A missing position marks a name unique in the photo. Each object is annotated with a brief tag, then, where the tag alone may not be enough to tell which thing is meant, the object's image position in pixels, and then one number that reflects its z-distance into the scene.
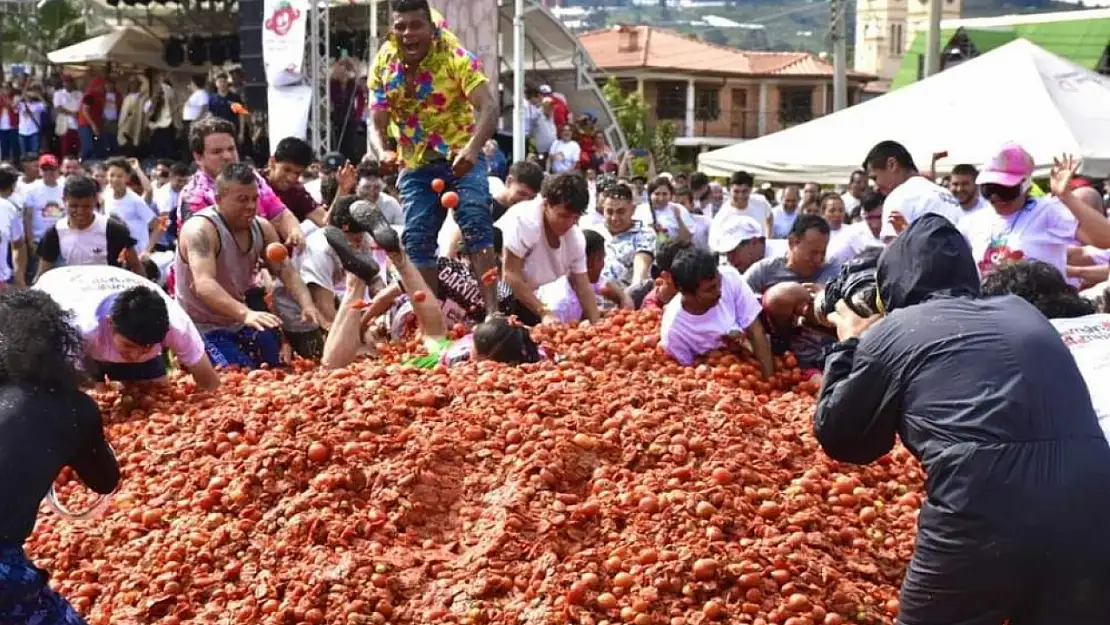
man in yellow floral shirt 7.26
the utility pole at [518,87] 16.91
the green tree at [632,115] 37.31
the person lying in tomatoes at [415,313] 6.62
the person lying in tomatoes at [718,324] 6.71
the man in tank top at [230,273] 6.52
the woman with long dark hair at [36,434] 3.50
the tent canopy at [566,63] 24.22
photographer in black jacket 3.21
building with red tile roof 52.00
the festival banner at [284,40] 17.05
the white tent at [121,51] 23.94
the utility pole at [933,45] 21.71
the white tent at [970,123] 12.81
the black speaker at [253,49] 19.41
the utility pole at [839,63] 23.53
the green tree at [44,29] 31.98
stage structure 20.83
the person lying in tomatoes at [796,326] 6.89
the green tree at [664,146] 38.59
